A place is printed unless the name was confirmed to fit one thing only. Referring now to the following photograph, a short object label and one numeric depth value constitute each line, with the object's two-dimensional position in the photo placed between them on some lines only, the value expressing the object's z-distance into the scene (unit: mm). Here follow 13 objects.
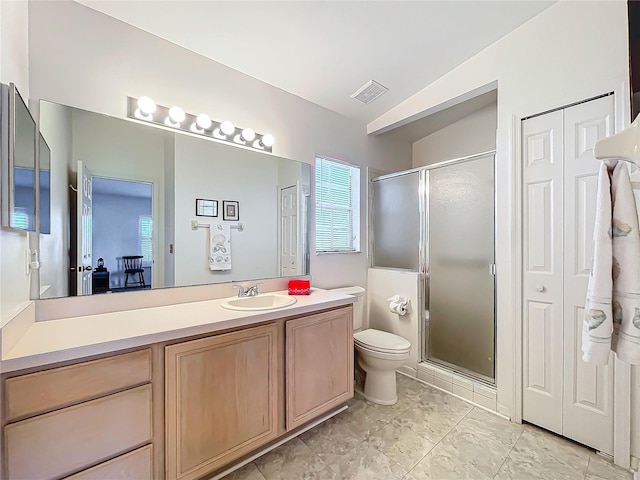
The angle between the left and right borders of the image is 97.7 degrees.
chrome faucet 1931
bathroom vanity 969
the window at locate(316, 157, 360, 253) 2580
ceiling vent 2293
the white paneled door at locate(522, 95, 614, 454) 1626
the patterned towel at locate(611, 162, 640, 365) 868
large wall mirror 1425
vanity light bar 1611
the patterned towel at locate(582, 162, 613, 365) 906
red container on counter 2104
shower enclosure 2158
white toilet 2082
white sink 1779
